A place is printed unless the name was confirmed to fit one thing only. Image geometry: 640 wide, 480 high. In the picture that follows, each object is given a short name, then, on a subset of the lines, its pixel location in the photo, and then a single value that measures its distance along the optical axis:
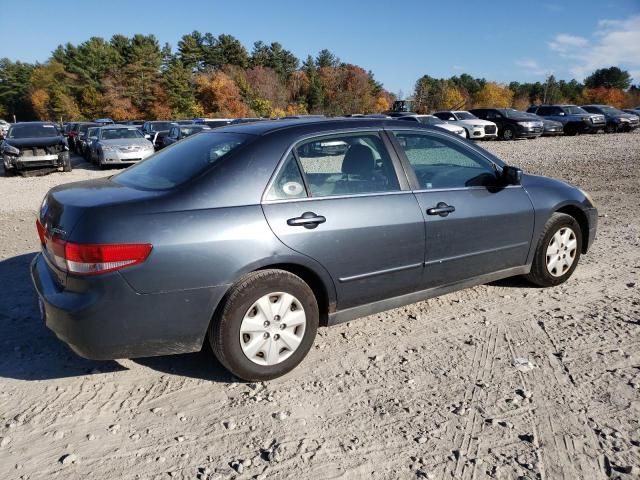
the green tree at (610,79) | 86.12
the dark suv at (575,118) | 28.31
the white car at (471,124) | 24.41
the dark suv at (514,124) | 25.64
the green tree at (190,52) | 75.38
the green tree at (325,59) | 85.38
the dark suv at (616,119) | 29.53
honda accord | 2.76
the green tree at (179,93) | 61.75
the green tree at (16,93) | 82.81
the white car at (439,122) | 22.80
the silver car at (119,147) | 16.05
